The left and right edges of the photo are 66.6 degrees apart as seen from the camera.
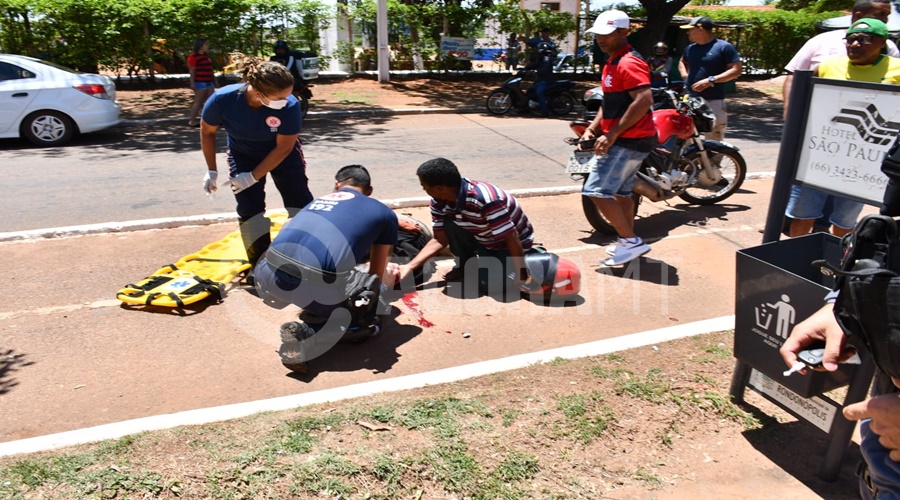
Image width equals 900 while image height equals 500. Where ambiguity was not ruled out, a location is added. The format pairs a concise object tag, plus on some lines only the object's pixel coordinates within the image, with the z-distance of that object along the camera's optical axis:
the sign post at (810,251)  3.06
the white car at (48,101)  10.65
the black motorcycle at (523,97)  15.02
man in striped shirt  4.76
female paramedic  4.89
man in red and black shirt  5.29
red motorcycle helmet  5.00
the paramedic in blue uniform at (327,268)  4.03
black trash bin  3.02
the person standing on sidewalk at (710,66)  7.77
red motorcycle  6.43
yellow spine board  4.88
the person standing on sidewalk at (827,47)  5.50
